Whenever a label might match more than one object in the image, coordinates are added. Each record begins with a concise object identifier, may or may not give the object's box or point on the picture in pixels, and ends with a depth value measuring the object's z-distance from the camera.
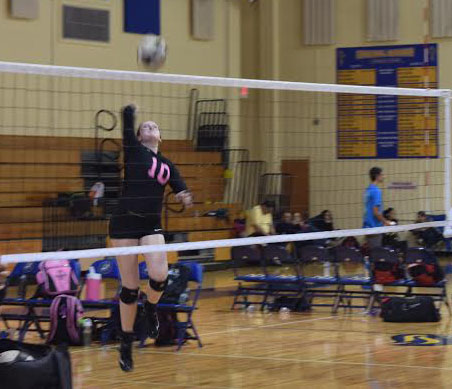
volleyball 8.62
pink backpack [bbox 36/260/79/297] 11.10
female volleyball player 7.85
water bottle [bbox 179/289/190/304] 10.96
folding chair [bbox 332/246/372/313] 13.05
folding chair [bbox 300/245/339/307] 13.28
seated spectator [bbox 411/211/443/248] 19.47
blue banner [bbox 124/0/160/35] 18.98
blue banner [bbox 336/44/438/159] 20.75
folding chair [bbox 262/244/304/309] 13.52
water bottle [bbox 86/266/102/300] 11.84
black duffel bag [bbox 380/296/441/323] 12.26
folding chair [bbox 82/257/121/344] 10.92
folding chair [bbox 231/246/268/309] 13.59
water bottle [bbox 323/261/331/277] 14.90
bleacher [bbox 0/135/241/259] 14.95
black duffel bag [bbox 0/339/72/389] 7.24
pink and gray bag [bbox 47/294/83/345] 10.67
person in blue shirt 14.23
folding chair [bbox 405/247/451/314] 12.71
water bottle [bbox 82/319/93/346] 10.84
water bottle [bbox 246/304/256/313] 13.71
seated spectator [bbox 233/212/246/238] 17.64
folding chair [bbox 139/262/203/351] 10.65
